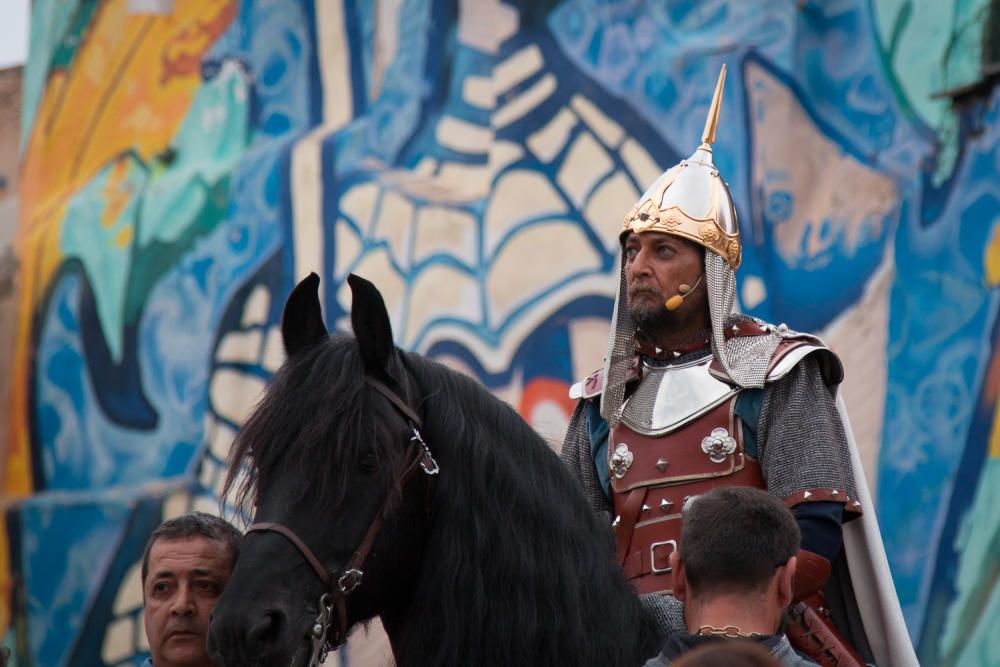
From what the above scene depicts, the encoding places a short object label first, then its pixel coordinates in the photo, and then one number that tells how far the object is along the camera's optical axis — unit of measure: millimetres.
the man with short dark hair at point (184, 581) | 7914
